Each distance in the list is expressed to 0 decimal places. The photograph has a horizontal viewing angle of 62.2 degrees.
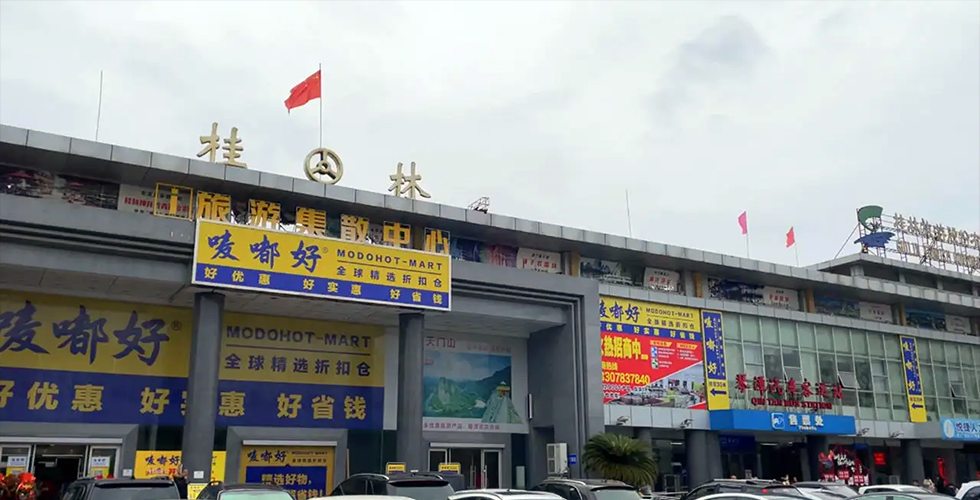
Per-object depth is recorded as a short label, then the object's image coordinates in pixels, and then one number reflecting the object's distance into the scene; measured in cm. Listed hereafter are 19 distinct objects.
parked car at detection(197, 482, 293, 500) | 1073
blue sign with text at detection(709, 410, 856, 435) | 2542
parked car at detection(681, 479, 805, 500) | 1473
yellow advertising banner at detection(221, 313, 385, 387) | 2188
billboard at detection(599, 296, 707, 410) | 2481
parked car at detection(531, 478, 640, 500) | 1362
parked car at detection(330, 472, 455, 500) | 1368
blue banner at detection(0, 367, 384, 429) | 1912
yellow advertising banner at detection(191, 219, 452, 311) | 1900
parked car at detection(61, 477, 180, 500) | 1084
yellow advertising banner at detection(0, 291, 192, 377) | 1925
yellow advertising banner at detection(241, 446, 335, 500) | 2156
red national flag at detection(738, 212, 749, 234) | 3161
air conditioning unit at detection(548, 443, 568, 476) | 2329
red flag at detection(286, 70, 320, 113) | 2189
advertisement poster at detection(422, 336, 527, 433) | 2405
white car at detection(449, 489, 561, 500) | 991
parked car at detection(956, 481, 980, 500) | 1616
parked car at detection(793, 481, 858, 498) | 1742
